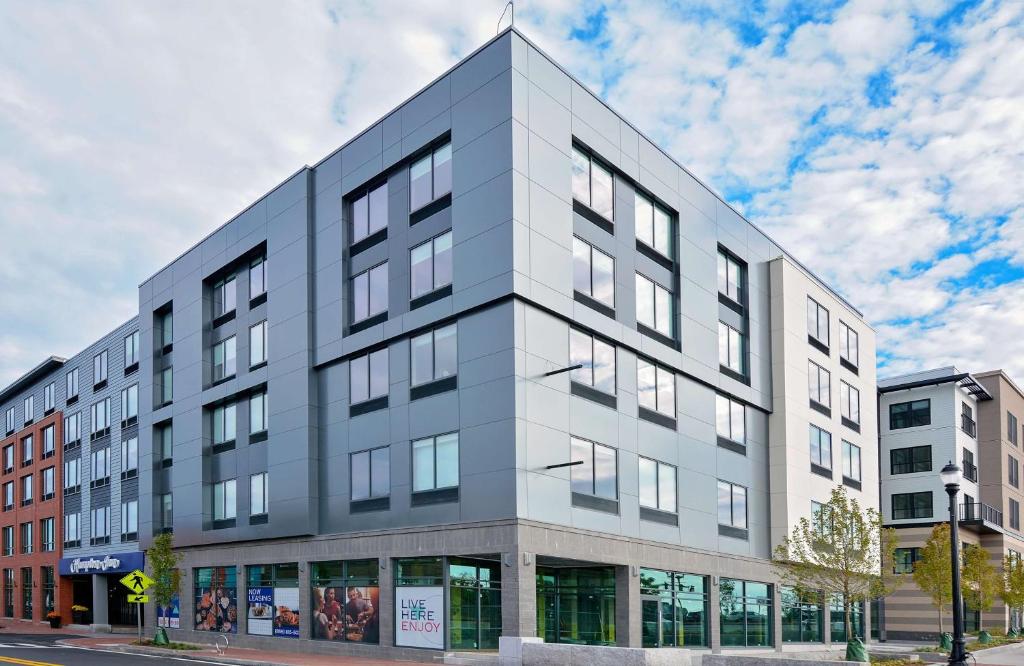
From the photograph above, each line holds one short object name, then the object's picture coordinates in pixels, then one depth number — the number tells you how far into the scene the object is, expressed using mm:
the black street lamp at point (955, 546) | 22916
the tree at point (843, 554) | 33125
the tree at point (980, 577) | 52062
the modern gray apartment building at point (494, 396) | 30219
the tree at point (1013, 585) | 56312
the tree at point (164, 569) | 42656
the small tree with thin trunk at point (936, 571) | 45625
